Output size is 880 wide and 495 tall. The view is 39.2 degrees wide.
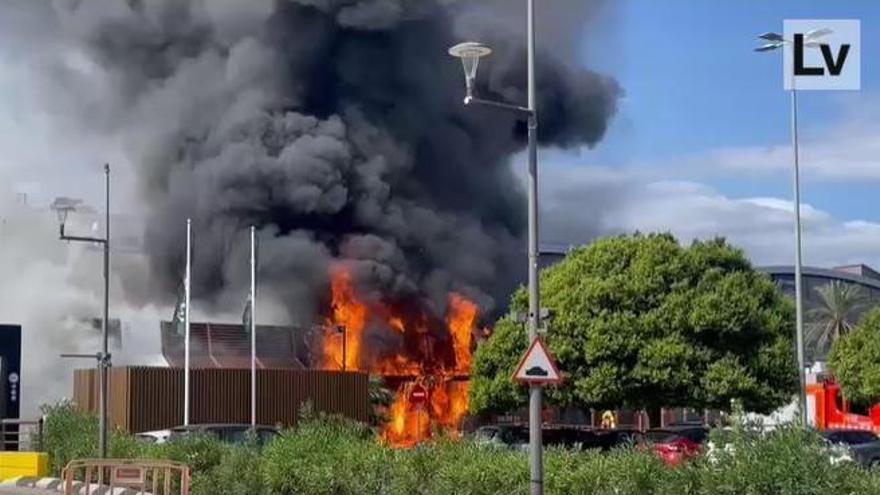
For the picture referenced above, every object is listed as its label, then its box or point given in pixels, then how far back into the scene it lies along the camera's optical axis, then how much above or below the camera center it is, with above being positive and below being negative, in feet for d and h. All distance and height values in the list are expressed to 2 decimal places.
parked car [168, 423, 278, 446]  88.13 -6.62
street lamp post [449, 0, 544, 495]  46.70 +6.38
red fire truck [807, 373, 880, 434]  156.35 -8.82
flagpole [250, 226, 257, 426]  133.61 -0.52
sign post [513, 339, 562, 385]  45.96 -0.89
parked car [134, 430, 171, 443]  91.64 -7.15
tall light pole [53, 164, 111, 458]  78.28 +0.54
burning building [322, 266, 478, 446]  186.29 +0.43
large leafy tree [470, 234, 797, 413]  111.86 +1.14
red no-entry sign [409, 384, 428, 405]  131.72 -5.55
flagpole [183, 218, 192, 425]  132.16 +0.69
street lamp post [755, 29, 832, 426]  91.86 +4.41
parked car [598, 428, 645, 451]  92.68 -7.17
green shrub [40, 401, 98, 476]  88.83 -6.73
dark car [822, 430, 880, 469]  100.81 -8.58
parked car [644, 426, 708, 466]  85.30 -6.96
